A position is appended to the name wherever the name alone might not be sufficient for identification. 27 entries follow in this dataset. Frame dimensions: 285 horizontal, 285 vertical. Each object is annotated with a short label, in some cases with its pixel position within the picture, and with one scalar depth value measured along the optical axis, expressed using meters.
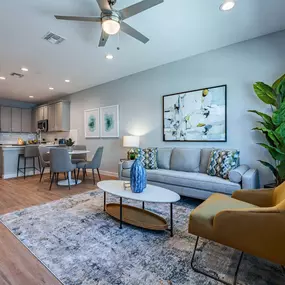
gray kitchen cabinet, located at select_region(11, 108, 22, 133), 7.54
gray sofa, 2.56
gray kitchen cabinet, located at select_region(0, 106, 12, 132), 7.17
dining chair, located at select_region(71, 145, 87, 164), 5.27
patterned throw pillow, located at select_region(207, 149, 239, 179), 2.85
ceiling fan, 1.80
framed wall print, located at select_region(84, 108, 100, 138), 5.60
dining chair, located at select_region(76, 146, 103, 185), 4.26
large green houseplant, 2.35
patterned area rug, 1.43
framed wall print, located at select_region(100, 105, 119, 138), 5.09
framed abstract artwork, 3.34
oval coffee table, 1.99
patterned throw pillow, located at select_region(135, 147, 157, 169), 3.72
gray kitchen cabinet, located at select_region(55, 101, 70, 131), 6.44
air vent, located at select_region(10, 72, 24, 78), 4.44
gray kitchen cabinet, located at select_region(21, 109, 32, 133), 7.90
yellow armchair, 1.17
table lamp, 4.32
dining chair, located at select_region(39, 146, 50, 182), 4.43
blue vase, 2.17
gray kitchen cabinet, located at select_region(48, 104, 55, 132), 6.84
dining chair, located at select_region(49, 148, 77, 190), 3.77
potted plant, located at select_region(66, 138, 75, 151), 4.70
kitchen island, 5.01
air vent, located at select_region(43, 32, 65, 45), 2.79
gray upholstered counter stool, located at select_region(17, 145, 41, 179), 5.06
